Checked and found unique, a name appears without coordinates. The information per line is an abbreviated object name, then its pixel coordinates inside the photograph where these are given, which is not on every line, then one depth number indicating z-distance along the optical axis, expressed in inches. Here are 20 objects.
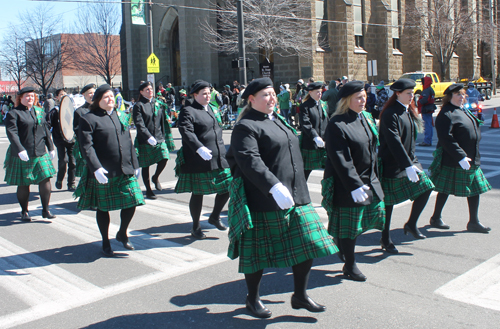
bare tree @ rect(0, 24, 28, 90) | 1628.0
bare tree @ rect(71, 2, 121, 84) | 1636.3
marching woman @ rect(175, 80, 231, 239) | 237.9
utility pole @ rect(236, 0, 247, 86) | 749.0
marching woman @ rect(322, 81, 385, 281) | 169.6
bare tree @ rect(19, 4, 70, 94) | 1561.3
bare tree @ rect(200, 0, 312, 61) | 1117.7
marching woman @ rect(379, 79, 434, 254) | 203.8
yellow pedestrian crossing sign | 833.5
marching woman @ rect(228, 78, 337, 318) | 144.4
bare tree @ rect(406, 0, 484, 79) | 1583.4
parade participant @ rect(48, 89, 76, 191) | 376.2
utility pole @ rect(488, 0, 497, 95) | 1537.9
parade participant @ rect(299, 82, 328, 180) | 293.6
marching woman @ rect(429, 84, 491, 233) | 229.6
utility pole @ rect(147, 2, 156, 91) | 853.8
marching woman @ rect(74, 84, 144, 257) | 209.6
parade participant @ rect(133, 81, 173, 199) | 331.0
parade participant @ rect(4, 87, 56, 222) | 280.9
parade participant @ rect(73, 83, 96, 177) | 315.0
